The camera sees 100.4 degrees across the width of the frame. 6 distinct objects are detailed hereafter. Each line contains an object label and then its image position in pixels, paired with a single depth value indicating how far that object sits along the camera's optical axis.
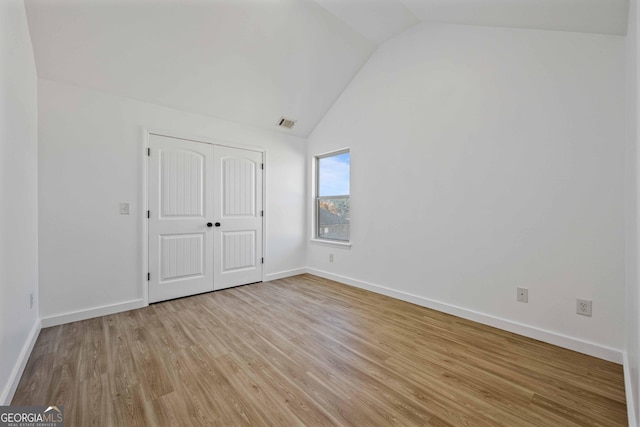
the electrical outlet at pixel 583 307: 2.08
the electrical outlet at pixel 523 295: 2.36
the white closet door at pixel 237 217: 3.64
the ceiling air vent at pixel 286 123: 4.02
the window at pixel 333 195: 4.05
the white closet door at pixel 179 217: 3.12
